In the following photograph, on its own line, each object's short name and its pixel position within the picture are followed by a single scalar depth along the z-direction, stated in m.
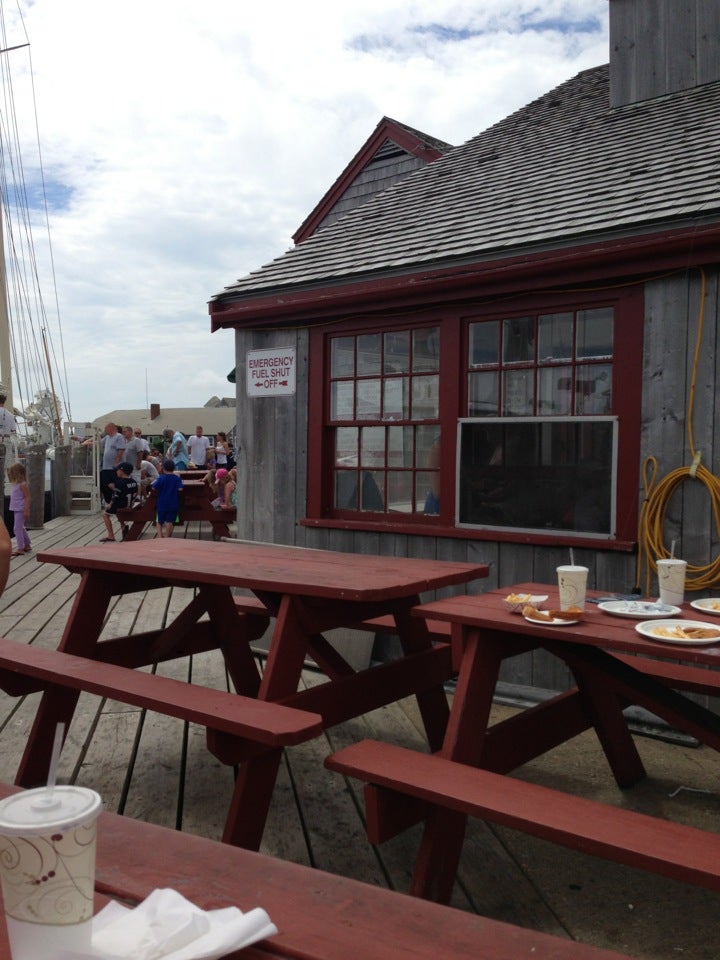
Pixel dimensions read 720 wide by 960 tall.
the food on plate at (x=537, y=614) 2.93
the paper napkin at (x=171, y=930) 1.04
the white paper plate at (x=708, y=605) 3.09
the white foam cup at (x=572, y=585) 2.99
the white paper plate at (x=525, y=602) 3.14
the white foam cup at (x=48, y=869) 0.94
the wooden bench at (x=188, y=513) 12.49
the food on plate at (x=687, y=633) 2.65
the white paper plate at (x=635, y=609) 3.01
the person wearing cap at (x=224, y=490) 13.02
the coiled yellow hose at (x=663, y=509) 4.53
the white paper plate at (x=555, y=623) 2.88
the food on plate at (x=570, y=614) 2.93
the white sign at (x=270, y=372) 6.56
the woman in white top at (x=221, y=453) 19.06
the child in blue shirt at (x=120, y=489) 13.16
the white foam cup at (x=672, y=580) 3.04
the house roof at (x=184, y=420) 61.62
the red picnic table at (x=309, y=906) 1.22
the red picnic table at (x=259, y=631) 3.06
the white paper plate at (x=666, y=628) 2.62
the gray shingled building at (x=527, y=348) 4.73
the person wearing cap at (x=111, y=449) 15.52
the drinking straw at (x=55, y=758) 1.02
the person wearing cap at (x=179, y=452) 19.55
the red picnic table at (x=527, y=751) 2.23
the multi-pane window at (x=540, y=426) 5.05
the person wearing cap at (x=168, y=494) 11.90
